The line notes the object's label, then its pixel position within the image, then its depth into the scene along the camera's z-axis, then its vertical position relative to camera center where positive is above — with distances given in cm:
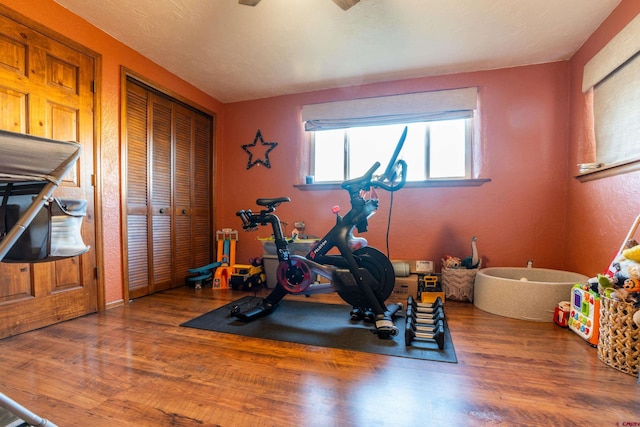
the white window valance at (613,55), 183 +110
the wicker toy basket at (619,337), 139 -63
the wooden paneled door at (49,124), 183 +58
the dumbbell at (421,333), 168 -77
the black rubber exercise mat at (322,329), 169 -83
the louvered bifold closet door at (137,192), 269 +16
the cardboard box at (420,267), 292 -58
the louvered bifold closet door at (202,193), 349 +19
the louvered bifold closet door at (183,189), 323 +23
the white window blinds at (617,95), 185 +82
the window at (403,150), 312 +69
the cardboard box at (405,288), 277 -75
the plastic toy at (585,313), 172 -65
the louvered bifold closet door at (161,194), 296 +16
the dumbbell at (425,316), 203 -79
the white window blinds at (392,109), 295 +110
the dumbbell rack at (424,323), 175 -79
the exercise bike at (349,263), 206 -41
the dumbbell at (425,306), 228 -79
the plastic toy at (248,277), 310 -73
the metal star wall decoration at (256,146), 363 +77
